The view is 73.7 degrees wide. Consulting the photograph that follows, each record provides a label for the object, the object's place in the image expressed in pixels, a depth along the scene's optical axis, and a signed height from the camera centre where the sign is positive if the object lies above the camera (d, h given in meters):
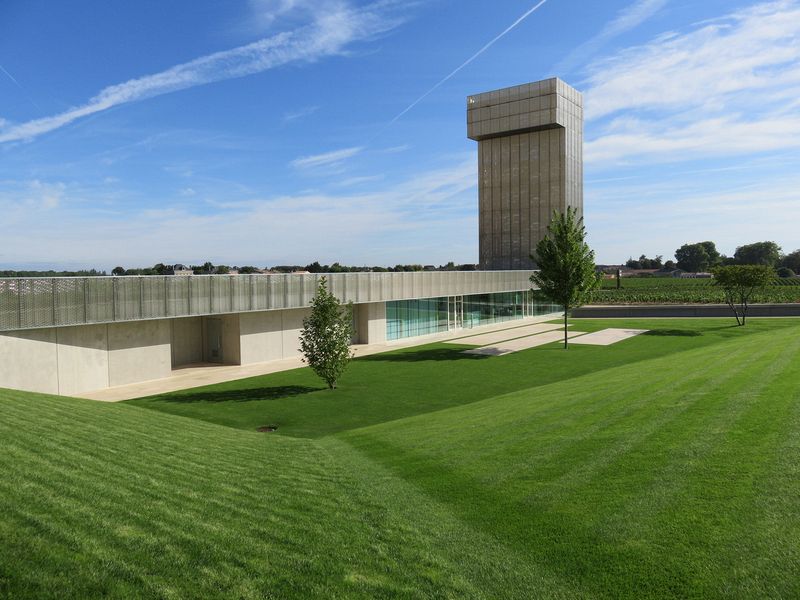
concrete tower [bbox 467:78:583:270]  68.75 +16.08
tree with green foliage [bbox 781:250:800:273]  153.75 +5.58
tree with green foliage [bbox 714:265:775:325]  42.38 +0.28
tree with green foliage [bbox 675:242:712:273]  177.88 +7.88
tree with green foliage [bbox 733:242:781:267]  160.12 +8.23
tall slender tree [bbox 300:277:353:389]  22.58 -2.38
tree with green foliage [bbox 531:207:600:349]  34.09 +1.01
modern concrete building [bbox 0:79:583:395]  21.08 -1.80
